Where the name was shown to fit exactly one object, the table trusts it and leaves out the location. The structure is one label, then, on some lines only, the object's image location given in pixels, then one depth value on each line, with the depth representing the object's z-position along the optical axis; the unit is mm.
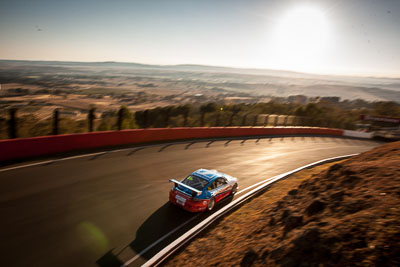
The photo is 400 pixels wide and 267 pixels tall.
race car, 7805
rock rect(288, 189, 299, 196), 7469
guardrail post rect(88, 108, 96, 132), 13597
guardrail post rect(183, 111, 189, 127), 19531
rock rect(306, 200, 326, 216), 5337
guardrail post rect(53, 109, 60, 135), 12288
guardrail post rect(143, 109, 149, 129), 16547
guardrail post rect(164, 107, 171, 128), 18473
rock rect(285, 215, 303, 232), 5156
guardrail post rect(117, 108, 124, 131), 15109
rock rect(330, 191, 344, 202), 5478
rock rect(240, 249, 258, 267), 4594
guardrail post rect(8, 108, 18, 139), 10797
